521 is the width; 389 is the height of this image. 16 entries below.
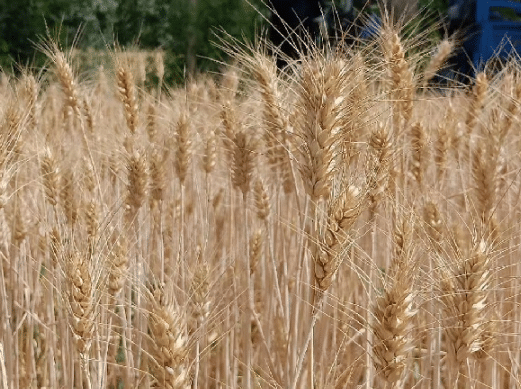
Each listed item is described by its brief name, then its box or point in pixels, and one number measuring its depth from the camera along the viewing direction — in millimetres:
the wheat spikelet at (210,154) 2764
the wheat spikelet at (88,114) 3078
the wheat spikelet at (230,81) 3106
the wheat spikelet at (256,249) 2516
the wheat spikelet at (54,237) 2021
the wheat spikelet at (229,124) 2438
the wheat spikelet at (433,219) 2023
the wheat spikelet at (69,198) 2258
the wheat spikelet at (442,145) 2619
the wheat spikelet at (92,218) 2080
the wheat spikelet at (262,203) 2543
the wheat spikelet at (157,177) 2562
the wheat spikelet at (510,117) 2513
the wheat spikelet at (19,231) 2523
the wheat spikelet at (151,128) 3309
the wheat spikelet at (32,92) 2859
